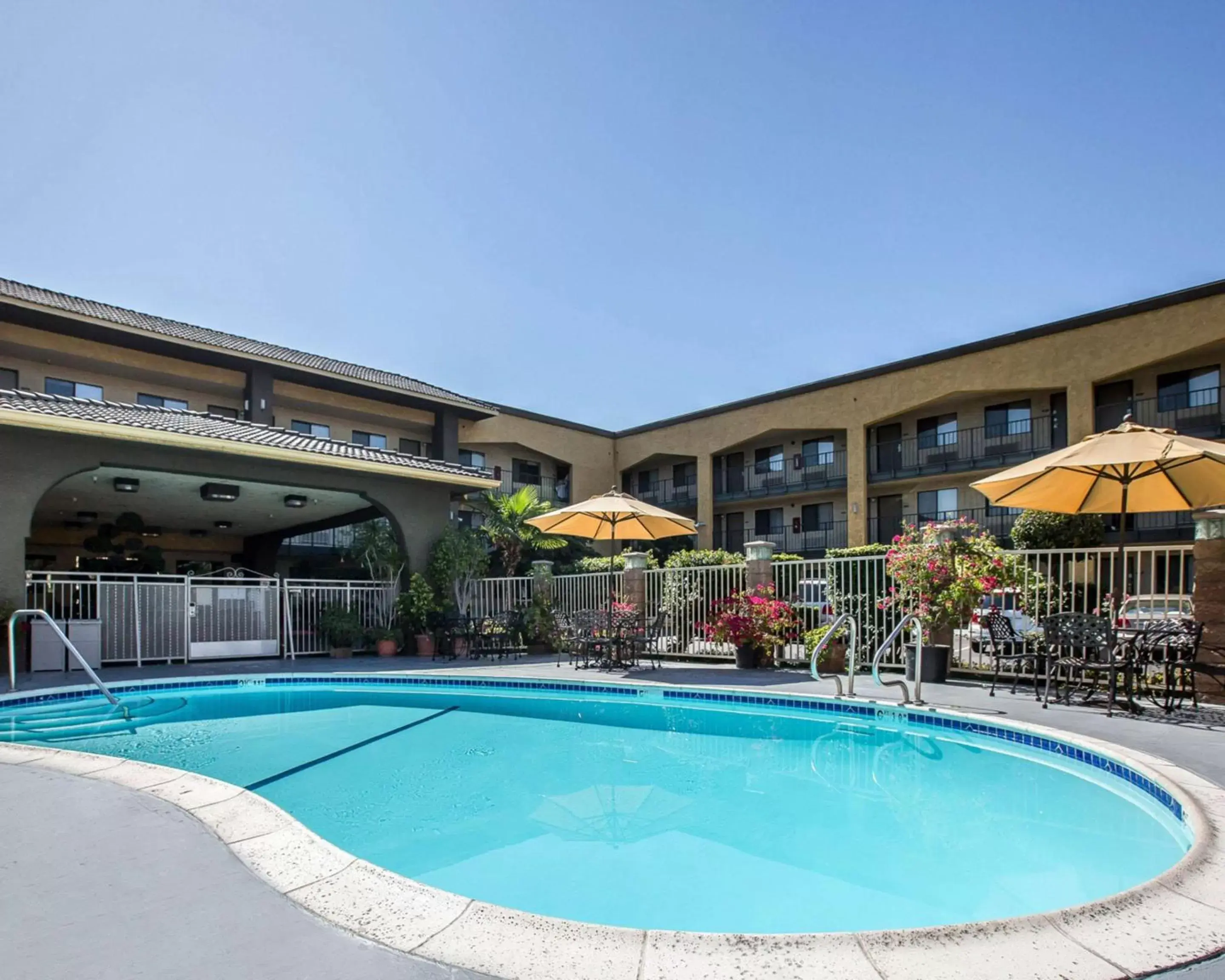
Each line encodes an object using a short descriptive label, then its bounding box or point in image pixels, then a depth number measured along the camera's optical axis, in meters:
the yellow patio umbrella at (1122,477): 6.66
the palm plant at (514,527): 19.39
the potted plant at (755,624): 10.77
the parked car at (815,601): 11.16
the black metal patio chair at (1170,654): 6.54
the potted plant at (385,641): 14.07
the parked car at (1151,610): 7.79
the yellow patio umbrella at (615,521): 11.89
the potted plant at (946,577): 8.88
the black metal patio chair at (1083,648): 6.63
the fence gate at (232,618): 12.89
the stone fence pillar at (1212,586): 6.91
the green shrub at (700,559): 15.48
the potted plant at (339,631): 13.75
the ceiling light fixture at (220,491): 13.00
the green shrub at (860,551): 16.88
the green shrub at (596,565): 14.61
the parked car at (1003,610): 9.09
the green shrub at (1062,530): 18.94
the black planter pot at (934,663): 9.08
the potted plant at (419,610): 14.04
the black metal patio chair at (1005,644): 7.97
